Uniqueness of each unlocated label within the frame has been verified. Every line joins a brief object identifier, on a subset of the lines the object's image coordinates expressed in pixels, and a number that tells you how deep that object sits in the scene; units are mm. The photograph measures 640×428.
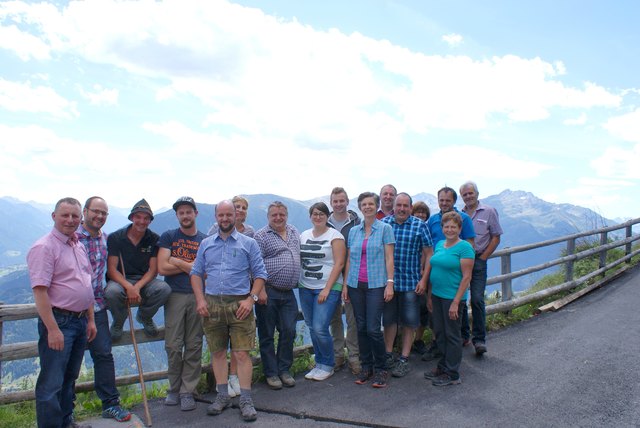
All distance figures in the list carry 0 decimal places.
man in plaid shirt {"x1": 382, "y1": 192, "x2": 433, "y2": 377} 5332
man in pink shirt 3742
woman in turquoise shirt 5039
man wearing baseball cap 4871
